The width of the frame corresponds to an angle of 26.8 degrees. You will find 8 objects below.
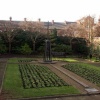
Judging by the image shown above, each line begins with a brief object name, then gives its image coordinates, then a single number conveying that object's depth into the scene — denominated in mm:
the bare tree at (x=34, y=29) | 40812
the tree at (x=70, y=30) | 48994
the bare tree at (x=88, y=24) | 48000
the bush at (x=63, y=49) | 39062
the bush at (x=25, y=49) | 36572
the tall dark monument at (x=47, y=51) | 28422
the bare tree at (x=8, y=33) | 39203
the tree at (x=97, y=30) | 50438
